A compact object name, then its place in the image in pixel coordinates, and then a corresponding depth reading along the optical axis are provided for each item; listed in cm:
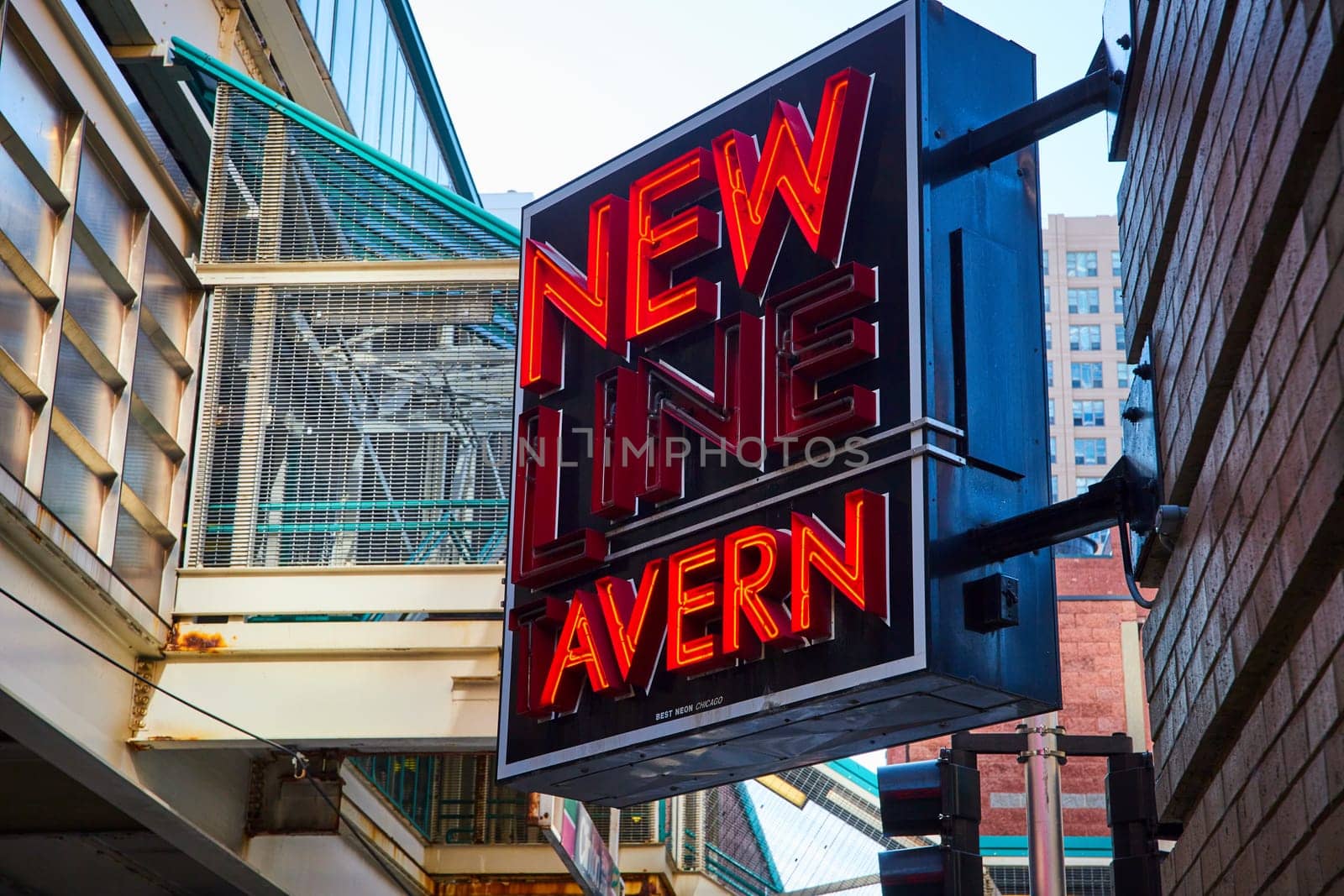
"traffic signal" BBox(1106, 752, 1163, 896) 1144
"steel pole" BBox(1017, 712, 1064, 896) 1581
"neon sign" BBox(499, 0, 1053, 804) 964
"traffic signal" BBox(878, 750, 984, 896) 1243
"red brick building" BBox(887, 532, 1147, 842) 4062
